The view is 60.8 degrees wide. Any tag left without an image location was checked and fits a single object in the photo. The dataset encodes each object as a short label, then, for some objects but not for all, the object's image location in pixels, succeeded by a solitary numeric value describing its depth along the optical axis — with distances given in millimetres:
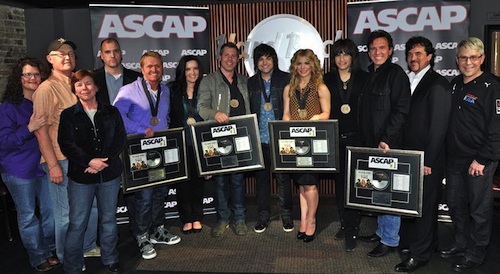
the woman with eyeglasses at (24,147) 3531
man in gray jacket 4246
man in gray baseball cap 3441
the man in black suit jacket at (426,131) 3348
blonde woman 3881
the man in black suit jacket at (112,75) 4172
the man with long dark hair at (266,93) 4262
